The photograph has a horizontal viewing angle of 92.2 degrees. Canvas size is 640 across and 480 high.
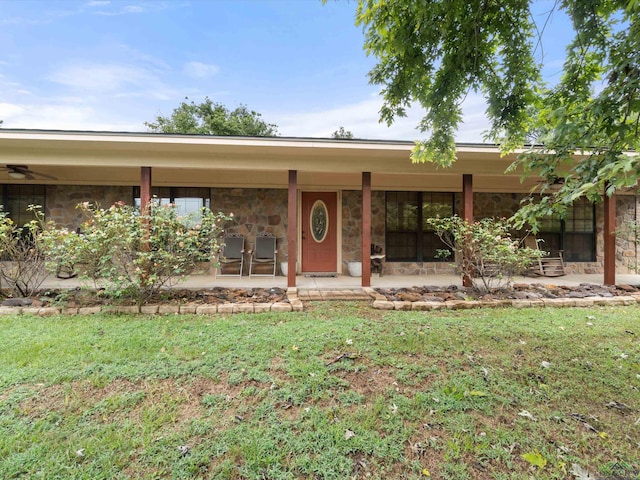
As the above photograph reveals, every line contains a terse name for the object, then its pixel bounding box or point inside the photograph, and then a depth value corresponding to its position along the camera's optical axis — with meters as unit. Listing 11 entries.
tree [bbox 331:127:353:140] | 21.77
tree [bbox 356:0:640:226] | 2.16
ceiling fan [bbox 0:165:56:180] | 5.40
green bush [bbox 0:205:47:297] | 4.25
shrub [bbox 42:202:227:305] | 4.00
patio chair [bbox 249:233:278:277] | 6.79
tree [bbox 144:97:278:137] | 17.98
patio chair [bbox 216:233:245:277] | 6.74
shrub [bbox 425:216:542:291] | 4.70
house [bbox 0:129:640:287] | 4.90
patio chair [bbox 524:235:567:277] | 7.06
